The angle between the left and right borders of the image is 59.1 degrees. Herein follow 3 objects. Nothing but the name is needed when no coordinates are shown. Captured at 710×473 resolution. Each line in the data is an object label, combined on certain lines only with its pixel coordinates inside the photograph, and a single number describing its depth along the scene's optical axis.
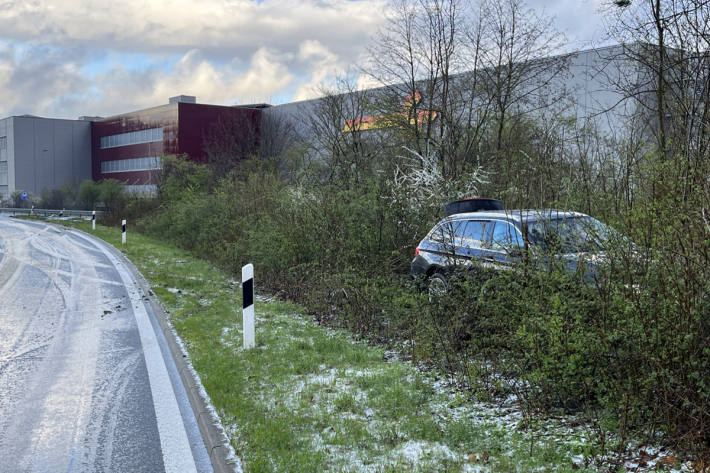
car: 5.94
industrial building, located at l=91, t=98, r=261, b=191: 59.47
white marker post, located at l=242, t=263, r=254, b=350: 8.73
